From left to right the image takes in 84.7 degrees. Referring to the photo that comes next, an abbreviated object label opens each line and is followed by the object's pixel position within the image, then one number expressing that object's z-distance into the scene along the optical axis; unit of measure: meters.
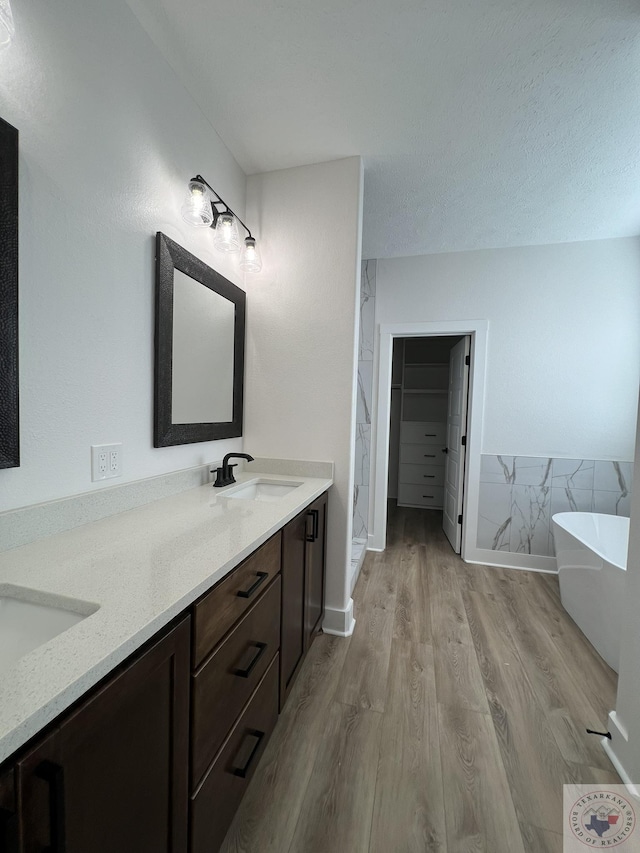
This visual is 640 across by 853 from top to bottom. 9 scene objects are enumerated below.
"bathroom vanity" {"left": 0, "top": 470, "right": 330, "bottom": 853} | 0.45
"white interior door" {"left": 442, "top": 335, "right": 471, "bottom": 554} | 3.10
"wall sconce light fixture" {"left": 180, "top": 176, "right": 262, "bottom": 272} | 1.44
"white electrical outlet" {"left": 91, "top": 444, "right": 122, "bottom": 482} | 1.13
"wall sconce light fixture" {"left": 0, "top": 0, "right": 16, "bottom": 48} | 0.76
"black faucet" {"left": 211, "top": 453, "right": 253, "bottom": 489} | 1.64
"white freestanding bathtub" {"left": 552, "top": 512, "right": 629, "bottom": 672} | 1.75
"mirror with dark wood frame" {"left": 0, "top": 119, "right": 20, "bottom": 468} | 0.85
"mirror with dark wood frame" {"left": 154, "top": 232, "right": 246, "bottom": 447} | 1.40
